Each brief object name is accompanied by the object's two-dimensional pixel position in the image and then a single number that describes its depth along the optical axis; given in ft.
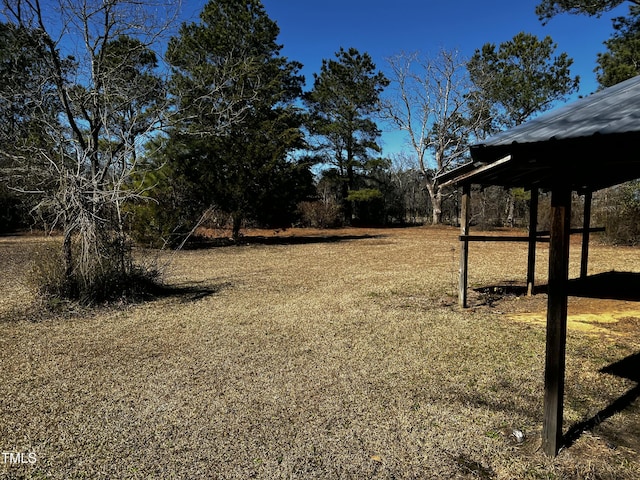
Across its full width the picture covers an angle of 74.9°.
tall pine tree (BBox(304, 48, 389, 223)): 92.48
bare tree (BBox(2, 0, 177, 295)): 18.56
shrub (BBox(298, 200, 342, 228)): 83.41
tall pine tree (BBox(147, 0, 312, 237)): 46.65
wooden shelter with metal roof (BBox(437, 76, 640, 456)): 6.27
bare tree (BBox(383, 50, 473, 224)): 90.79
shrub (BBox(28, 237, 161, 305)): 19.66
